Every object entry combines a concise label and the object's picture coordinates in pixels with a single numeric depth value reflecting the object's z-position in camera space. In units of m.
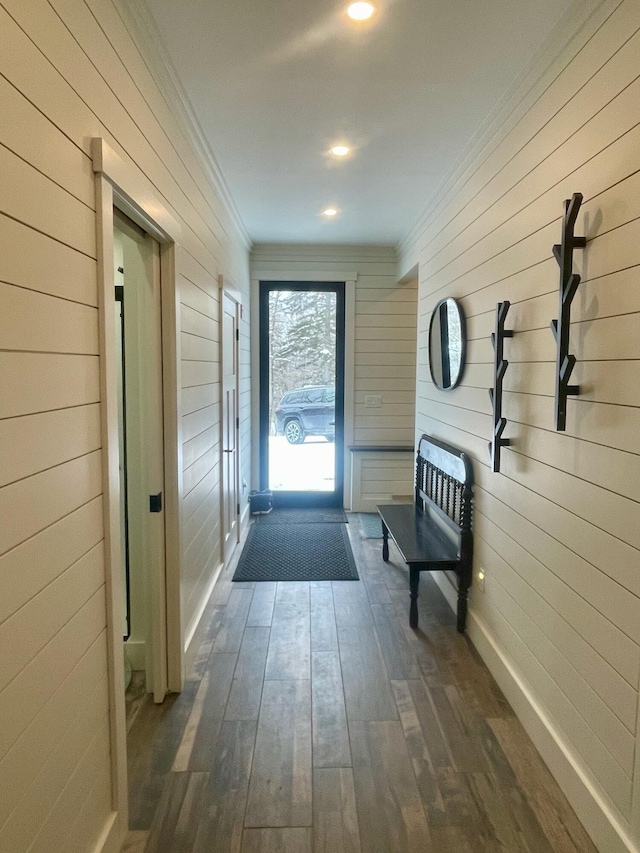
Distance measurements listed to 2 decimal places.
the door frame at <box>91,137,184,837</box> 1.40
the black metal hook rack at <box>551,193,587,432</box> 1.63
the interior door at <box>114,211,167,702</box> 2.13
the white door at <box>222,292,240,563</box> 3.66
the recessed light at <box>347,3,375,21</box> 1.69
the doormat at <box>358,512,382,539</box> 4.66
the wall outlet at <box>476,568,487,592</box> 2.70
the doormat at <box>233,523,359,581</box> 3.75
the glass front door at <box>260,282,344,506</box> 5.37
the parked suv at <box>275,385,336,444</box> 5.44
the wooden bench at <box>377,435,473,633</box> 2.86
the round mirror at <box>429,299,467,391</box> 3.03
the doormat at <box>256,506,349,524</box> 5.07
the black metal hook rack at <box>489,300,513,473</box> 2.23
